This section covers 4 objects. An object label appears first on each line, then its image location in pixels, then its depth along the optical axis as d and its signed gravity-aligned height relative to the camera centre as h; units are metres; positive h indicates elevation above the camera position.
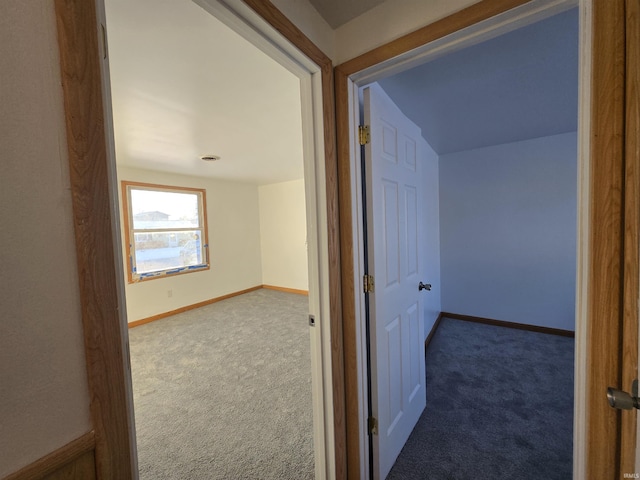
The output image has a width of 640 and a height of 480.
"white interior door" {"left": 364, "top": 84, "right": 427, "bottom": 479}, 1.27 -0.27
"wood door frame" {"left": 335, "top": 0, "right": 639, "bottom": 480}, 0.66 -0.07
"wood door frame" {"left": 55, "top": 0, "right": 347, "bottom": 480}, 0.48 +0.00
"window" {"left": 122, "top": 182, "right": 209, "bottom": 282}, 3.62 +0.07
